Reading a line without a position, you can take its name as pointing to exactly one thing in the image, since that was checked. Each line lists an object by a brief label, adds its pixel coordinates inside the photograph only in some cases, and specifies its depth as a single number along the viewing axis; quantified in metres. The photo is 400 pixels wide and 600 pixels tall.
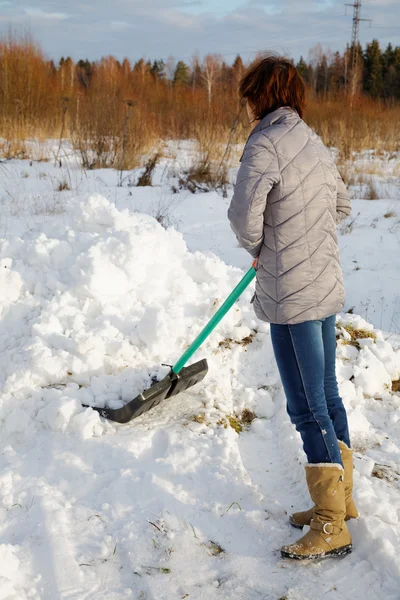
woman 1.89
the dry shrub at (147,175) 8.91
